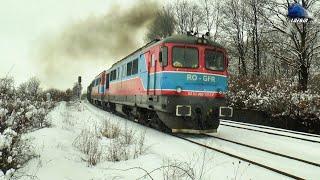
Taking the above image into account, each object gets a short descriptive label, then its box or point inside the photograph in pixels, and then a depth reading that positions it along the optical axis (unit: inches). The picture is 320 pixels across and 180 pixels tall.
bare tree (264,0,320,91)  1102.4
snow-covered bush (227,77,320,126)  692.1
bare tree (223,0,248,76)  1663.6
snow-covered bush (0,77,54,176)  253.2
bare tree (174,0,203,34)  2209.6
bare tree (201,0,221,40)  2023.9
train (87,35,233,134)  527.2
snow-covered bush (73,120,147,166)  343.3
